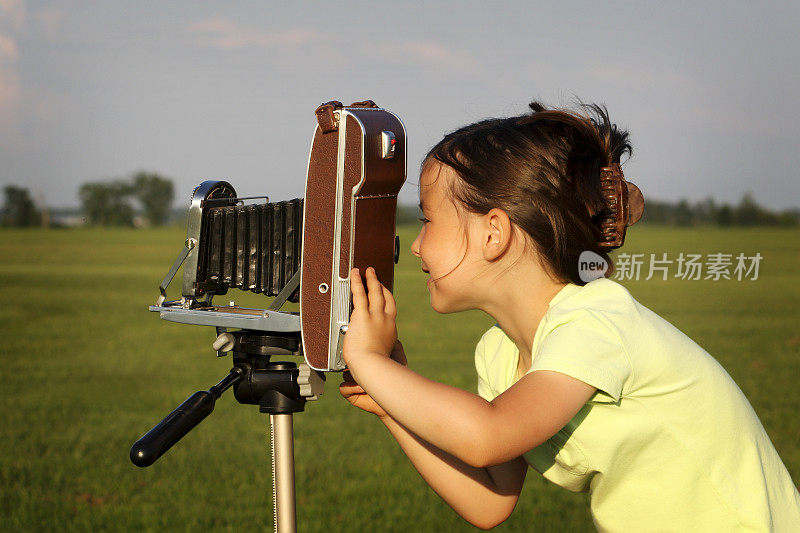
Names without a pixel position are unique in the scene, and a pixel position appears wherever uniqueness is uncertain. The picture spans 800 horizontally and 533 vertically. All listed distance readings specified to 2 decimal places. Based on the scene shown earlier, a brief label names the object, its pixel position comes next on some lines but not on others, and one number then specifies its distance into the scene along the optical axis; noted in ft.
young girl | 6.60
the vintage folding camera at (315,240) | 6.65
